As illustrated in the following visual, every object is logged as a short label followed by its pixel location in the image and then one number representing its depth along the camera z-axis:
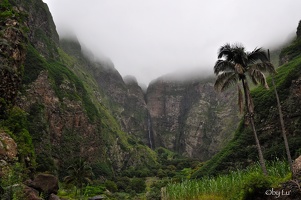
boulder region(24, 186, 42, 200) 37.92
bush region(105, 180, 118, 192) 115.44
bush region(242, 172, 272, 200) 18.75
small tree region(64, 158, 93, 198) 75.31
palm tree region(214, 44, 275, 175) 27.47
